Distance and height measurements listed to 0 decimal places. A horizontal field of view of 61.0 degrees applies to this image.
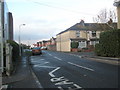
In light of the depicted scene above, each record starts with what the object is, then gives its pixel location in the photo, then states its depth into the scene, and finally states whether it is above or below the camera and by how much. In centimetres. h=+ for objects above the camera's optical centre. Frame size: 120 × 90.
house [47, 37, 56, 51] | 4731 -60
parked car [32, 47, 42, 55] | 2149 -107
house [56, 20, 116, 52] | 3067 +326
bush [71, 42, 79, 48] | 2912 +43
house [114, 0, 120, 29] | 1499 +595
